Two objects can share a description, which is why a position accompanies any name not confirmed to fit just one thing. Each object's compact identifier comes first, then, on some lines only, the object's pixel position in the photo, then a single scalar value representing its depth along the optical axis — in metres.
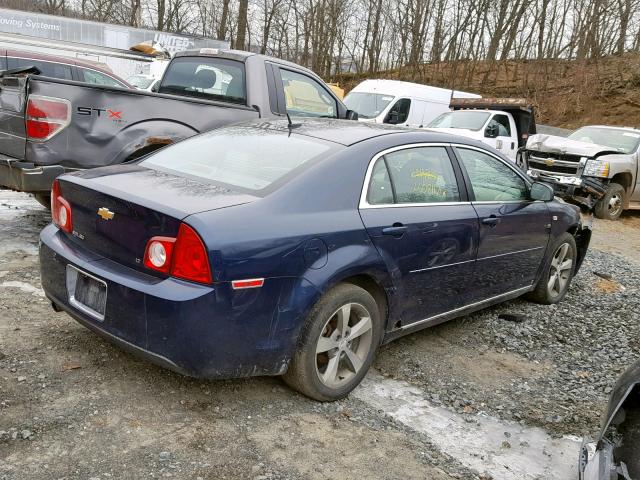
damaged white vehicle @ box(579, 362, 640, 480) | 2.34
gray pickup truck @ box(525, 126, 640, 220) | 11.59
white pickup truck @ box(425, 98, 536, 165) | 13.98
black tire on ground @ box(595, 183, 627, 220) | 11.82
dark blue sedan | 2.89
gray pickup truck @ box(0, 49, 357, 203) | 5.18
